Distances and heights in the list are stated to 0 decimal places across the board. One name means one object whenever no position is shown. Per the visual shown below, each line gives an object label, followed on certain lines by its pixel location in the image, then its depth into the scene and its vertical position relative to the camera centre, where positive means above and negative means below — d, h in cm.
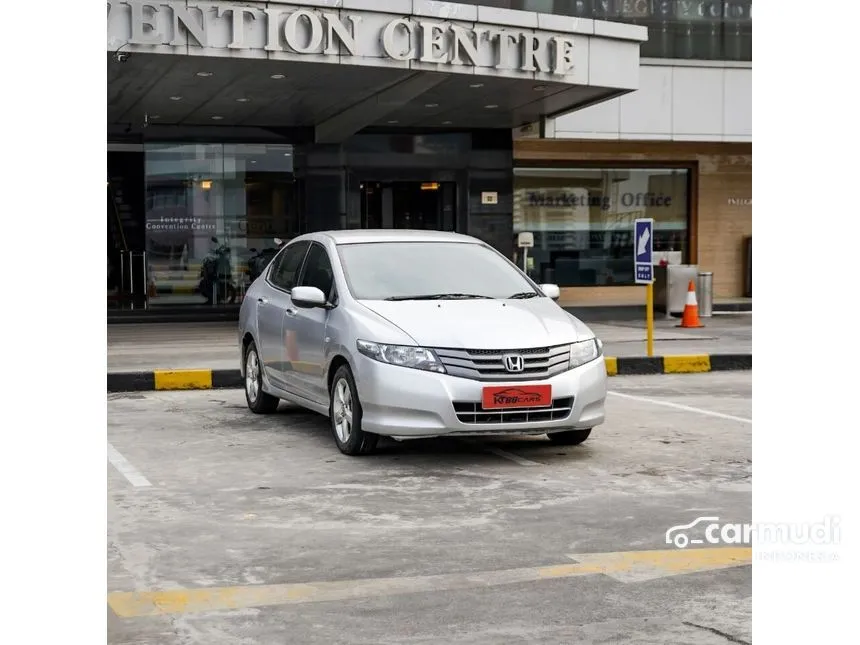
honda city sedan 837 -63
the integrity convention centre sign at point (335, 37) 1488 +262
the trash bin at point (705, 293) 2217 -74
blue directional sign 1400 +0
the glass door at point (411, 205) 2383 +87
